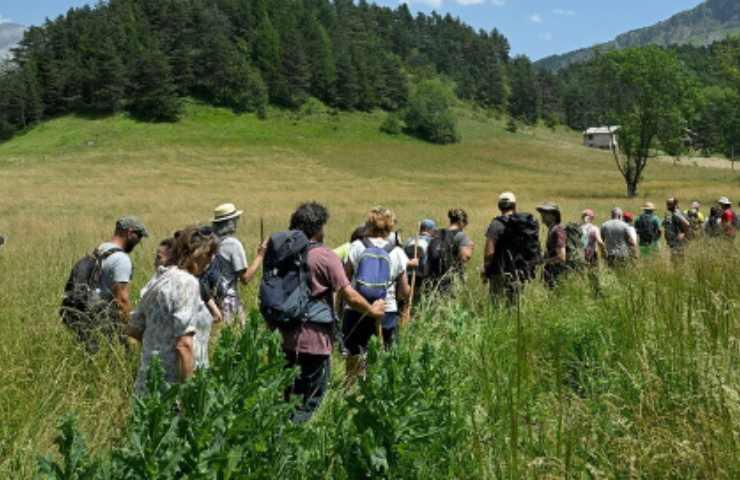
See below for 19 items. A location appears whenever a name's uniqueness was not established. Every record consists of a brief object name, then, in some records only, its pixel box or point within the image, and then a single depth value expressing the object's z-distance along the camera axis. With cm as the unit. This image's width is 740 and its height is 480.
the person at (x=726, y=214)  1316
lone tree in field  4522
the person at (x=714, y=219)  1312
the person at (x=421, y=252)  826
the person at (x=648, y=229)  1221
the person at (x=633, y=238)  993
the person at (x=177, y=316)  396
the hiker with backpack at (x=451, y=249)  813
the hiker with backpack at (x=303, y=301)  471
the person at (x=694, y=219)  1197
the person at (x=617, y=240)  1012
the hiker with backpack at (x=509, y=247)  775
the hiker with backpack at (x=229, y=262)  632
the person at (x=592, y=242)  992
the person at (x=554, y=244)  827
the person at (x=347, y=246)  708
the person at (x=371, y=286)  574
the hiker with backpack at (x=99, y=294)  496
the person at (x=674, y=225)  1261
